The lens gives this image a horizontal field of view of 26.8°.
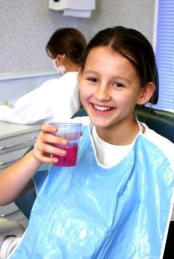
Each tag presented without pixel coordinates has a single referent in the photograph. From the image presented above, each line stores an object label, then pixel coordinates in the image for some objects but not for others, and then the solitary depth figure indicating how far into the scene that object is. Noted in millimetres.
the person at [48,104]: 2170
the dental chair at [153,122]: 1125
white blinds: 2748
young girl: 991
